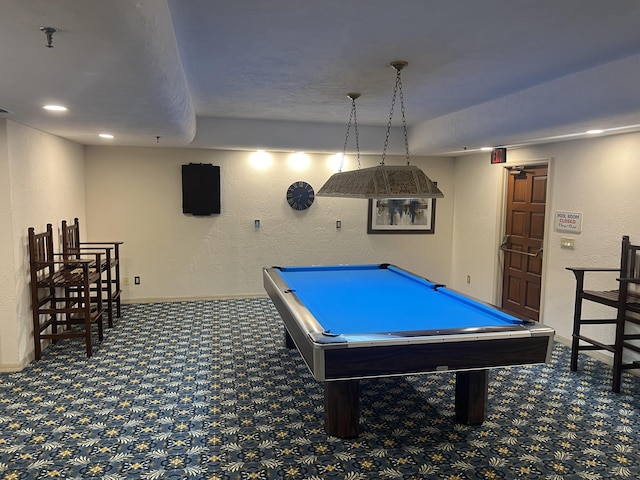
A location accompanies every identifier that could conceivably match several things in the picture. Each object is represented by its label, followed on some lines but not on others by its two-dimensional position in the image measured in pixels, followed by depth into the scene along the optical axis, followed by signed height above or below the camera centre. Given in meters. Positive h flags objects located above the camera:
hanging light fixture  3.21 +0.16
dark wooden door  5.42 -0.41
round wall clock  6.67 +0.12
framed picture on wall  7.04 -0.16
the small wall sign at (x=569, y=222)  4.73 -0.14
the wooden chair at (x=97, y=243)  4.92 -0.56
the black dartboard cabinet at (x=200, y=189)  6.33 +0.18
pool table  2.42 -0.73
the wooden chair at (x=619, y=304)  3.66 -0.78
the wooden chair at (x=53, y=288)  4.18 -0.86
